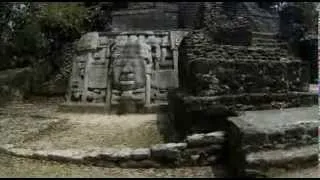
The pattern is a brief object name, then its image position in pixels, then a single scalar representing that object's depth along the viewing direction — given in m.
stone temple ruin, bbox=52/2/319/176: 5.30
